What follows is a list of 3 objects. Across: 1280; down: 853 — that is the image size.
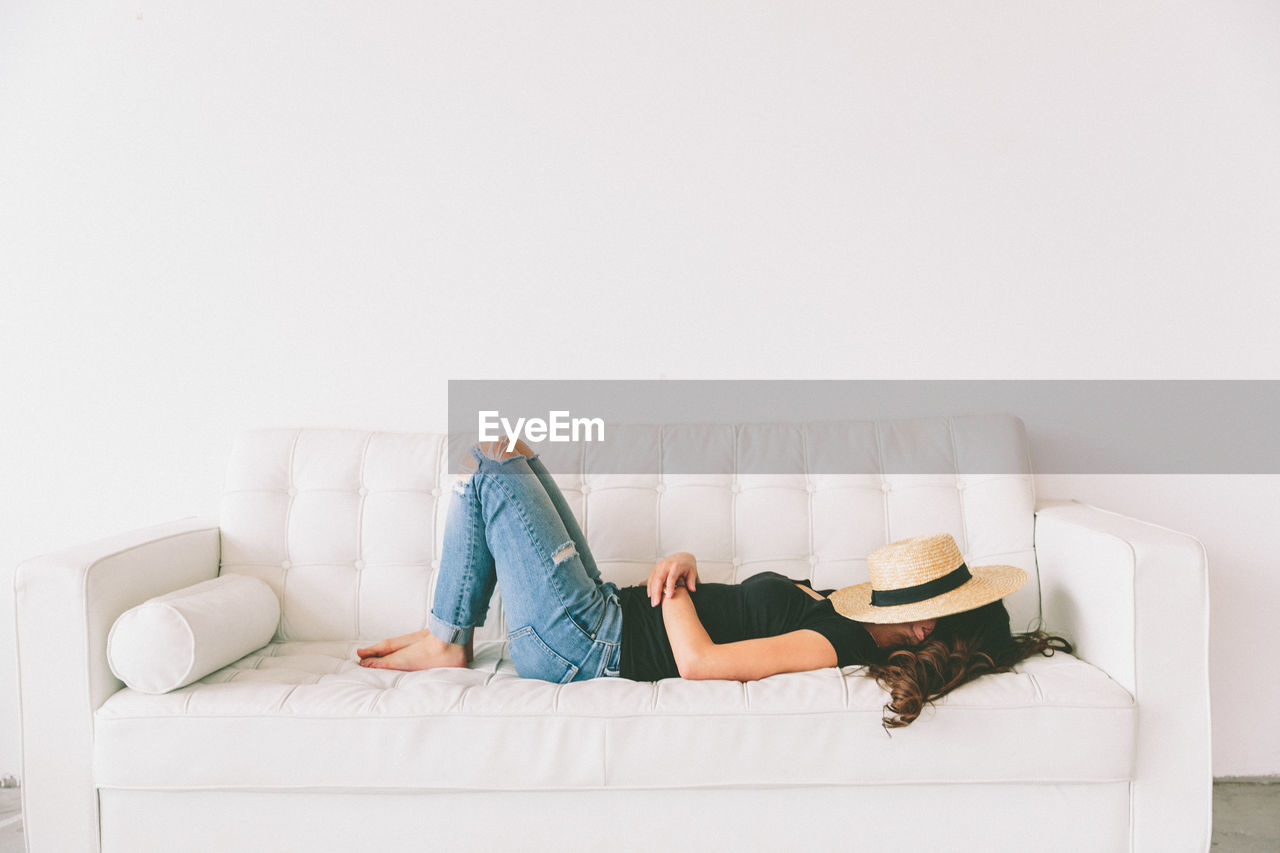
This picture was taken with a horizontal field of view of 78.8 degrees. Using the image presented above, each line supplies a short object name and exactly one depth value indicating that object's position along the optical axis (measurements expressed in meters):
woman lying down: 1.45
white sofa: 1.37
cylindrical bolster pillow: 1.42
